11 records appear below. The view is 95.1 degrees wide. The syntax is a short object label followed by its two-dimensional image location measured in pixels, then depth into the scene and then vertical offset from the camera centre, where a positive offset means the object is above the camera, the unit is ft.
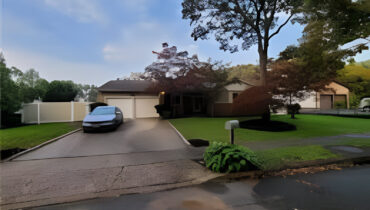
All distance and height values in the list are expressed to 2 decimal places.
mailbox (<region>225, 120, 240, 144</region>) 15.26 -1.69
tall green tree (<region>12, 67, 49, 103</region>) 42.06 +9.97
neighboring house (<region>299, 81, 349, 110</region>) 86.53 +3.07
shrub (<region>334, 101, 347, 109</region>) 86.07 +0.70
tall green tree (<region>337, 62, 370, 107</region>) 88.74 +13.09
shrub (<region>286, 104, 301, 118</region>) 42.86 -0.24
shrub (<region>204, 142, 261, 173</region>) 13.37 -4.33
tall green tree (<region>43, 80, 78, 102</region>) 99.04 +8.39
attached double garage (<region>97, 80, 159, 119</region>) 56.13 +2.90
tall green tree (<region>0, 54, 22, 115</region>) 36.14 +3.40
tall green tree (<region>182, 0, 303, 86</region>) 38.78 +21.76
